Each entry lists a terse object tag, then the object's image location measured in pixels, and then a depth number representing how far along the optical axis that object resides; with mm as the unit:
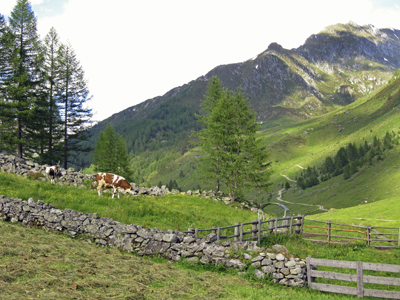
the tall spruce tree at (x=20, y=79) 37312
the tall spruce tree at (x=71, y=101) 45156
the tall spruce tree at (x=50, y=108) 42188
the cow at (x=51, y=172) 28250
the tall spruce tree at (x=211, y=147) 38844
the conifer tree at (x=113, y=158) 54969
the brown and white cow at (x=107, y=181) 26000
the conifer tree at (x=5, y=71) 37375
